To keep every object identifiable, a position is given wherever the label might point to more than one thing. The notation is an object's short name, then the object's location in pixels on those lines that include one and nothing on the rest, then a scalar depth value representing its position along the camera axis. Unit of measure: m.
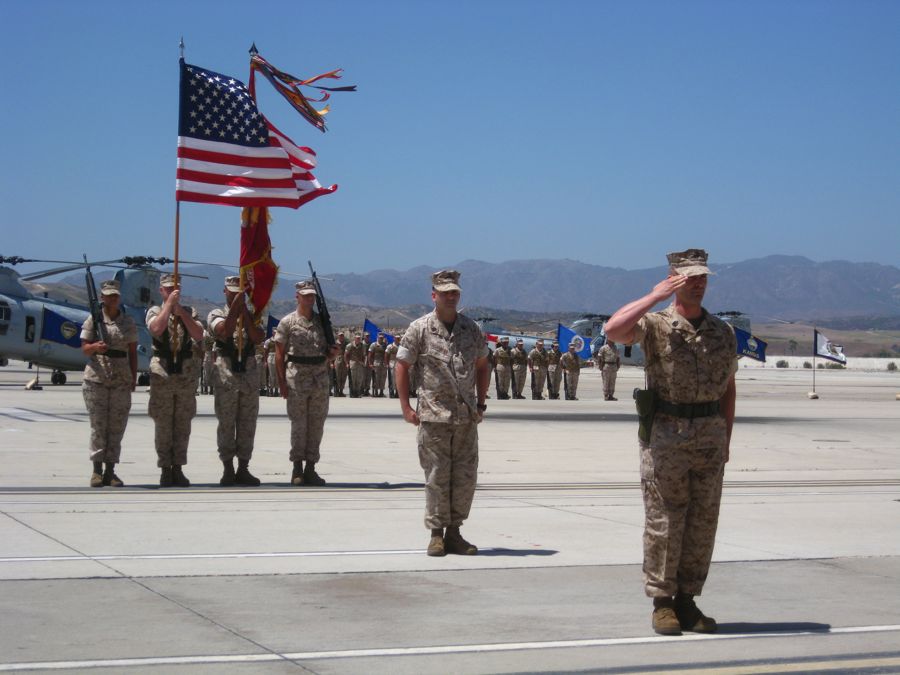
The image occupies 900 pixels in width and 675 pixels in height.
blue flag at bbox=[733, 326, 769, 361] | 47.22
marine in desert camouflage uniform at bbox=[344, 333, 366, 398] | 37.25
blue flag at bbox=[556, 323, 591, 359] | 44.87
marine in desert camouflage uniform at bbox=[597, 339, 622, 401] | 37.25
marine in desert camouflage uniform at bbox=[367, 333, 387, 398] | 37.81
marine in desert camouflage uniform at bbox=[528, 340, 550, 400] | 37.81
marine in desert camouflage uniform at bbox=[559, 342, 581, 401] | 38.50
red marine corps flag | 13.38
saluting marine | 6.64
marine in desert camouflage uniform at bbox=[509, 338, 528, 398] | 38.72
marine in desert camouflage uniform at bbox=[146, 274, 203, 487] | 12.19
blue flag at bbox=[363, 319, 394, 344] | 43.47
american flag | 12.94
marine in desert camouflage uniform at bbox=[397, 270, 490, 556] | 8.83
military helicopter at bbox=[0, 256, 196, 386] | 36.59
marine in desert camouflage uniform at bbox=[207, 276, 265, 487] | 12.49
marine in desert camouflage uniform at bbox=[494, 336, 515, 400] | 37.44
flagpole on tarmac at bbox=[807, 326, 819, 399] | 46.15
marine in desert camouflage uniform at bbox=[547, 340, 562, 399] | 38.56
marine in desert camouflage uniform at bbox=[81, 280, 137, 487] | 12.21
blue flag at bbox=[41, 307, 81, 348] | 37.16
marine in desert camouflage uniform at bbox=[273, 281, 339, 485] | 12.51
